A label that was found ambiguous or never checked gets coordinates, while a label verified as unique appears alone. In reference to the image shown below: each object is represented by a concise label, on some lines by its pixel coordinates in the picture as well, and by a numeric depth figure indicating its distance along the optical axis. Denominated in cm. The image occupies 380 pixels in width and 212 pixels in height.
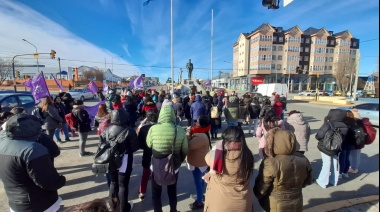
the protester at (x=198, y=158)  328
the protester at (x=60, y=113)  721
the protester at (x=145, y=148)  348
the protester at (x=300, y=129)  432
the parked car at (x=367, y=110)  1036
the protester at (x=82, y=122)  552
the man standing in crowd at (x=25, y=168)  205
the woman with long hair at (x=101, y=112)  533
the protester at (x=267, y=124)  439
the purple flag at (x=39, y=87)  716
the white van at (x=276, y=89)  2252
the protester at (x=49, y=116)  567
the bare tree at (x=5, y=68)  3594
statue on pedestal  3147
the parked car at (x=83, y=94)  2294
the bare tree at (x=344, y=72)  4290
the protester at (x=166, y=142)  284
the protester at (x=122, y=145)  298
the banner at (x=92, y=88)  1293
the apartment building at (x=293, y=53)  5822
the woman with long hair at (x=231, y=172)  223
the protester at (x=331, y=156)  396
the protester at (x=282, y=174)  226
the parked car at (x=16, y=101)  829
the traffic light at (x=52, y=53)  2211
